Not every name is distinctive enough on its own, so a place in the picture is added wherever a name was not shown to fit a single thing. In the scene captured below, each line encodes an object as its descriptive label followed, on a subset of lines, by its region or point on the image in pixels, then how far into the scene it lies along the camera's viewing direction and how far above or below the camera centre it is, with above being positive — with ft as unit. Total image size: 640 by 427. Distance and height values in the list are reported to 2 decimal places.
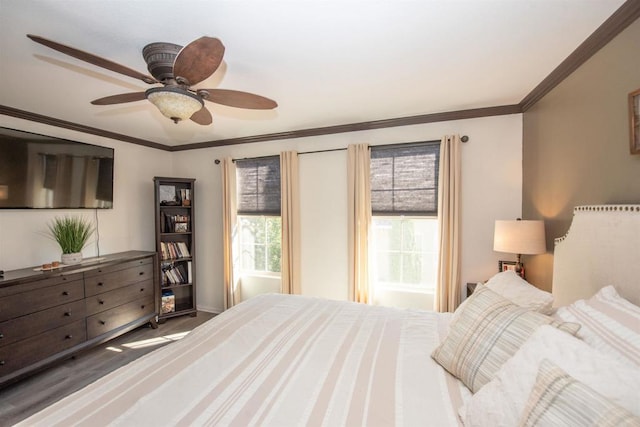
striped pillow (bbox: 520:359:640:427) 1.95 -1.56
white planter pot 8.83 -1.52
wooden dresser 6.86 -2.94
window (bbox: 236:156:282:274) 11.54 -0.04
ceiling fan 3.80 +2.32
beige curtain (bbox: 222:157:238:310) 11.95 -0.63
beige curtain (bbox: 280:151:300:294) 10.89 -0.29
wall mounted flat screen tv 8.04 +1.40
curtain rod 8.91 +2.50
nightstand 8.38 -2.41
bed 2.71 -2.38
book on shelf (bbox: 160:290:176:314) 11.50 -3.94
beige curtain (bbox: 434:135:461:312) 8.85 -0.32
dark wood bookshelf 11.48 -1.43
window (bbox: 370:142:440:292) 9.41 -0.12
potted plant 8.89 -0.81
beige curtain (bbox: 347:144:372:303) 9.86 -0.12
